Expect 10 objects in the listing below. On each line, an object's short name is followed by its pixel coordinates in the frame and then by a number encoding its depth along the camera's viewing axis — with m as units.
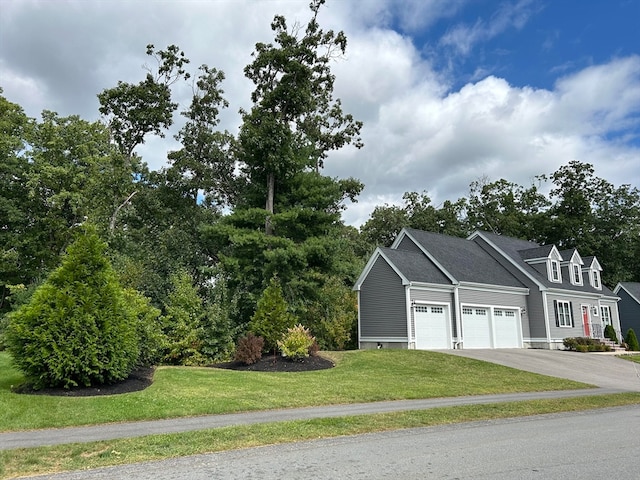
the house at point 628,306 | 39.69
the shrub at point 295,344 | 17.08
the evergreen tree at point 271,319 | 18.44
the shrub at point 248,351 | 16.73
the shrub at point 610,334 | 31.73
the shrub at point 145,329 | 14.25
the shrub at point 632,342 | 32.69
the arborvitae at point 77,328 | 10.63
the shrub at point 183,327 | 16.94
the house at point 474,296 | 23.80
